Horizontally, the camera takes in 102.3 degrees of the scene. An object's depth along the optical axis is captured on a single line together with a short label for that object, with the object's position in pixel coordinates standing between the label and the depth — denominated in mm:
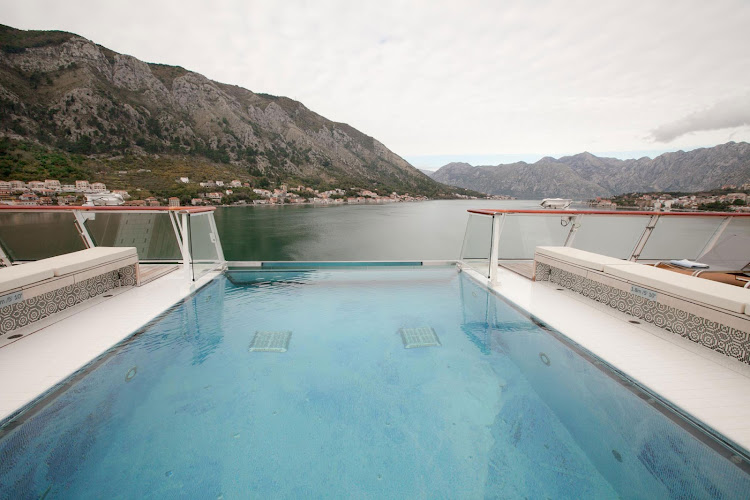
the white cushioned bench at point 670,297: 2855
